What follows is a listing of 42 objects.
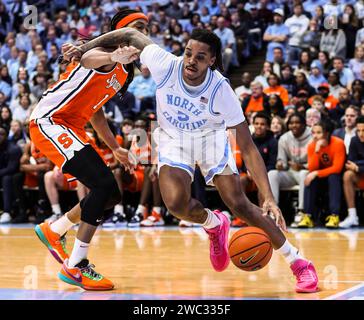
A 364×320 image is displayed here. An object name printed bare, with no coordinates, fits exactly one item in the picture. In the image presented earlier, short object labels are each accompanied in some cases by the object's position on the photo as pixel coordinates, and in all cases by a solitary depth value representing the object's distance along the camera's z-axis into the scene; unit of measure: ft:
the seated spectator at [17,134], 43.50
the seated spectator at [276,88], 45.68
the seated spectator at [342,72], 45.60
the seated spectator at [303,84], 44.47
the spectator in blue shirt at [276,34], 52.60
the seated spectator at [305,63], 47.29
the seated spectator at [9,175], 41.39
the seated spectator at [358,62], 46.15
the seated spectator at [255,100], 43.55
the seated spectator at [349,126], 38.32
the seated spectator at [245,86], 48.61
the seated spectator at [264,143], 37.88
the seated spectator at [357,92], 41.94
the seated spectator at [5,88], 56.39
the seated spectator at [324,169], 36.83
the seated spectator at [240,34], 55.93
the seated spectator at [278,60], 49.27
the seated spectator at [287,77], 46.47
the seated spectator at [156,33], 57.36
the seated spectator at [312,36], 50.49
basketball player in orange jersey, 19.61
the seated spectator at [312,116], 39.27
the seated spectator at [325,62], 46.91
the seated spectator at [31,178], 40.70
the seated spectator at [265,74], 47.29
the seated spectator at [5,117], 44.65
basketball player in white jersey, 19.25
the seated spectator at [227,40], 54.51
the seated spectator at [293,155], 38.17
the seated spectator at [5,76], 57.67
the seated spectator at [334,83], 44.57
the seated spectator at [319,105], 40.27
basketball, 19.94
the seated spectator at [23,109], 48.88
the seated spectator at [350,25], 49.47
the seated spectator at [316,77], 46.26
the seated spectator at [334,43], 48.93
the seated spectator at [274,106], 42.47
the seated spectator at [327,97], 43.09
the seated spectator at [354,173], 36.58
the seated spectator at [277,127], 39.88
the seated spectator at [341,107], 41.42
